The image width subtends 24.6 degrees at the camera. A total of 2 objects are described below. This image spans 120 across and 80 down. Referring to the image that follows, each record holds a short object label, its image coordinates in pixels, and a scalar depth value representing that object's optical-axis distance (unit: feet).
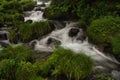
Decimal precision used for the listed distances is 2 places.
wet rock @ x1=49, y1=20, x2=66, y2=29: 48.20
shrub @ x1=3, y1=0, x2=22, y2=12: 61.76
